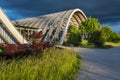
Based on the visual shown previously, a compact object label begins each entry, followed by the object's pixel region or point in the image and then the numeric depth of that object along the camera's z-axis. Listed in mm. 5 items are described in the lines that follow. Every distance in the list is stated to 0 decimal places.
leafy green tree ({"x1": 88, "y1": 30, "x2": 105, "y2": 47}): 12089
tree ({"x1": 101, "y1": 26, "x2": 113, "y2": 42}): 17605
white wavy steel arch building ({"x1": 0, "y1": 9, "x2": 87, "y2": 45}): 13808
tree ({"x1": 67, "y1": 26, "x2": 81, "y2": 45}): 12586
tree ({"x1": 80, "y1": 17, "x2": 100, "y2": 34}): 15756
